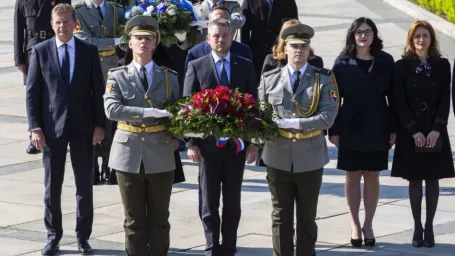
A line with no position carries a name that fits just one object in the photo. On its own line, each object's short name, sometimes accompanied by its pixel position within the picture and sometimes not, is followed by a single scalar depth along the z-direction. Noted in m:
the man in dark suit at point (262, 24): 26.59
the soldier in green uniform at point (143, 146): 17.27
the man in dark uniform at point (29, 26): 26.02
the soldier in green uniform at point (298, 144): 17.31
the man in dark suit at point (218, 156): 18.02
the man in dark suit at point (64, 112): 18.95
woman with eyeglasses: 19.34
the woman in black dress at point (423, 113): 19.34
